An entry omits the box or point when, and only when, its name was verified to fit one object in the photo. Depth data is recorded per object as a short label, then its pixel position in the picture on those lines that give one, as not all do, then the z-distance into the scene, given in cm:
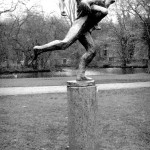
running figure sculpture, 446
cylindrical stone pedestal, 450
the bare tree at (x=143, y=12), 3324
